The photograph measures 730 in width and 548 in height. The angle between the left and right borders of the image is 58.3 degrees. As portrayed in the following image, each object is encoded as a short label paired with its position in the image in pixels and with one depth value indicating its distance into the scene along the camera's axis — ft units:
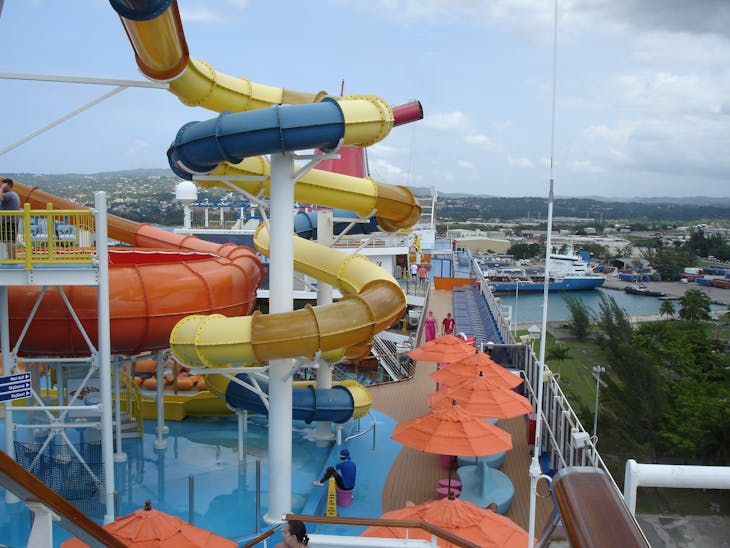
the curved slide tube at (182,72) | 20.26
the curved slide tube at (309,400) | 35.27
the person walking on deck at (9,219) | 26.89
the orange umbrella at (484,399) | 34.22
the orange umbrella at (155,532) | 19.81
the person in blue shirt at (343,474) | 32.27
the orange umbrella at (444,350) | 44.78
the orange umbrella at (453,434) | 29.48
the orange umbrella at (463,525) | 20.75
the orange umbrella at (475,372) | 38.32
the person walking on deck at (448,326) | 60.60
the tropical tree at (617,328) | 110.74
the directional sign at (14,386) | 24.98
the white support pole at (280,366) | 27.81
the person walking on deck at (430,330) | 64.75
